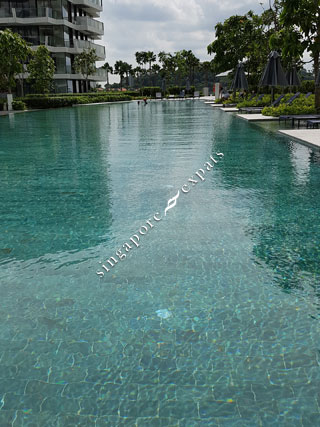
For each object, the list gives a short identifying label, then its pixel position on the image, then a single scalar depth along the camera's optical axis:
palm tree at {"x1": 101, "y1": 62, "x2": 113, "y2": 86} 127.25
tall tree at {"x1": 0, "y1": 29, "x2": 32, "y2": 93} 37.51
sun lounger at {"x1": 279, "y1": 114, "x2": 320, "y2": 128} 19.75
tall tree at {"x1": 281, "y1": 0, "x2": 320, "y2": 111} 20.92
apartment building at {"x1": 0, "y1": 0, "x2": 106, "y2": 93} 58.16
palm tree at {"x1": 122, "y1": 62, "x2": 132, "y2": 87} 123.97
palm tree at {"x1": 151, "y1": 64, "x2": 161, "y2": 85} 114.56
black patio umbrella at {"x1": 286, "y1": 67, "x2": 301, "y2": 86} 29.58
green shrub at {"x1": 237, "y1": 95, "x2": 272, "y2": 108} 32.19
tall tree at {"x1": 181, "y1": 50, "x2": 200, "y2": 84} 111.76
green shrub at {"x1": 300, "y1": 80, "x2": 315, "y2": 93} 42.76
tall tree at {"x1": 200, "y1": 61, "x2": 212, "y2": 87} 109.38
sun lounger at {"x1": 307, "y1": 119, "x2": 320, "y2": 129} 16.73
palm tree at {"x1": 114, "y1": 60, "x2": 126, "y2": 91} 123.38
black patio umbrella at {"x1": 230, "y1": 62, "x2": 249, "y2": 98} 36.44
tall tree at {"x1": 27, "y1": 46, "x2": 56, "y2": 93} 49.12
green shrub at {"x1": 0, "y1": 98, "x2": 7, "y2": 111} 40.13
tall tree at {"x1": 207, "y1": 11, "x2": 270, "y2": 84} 45.88
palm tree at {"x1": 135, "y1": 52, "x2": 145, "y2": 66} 116.68
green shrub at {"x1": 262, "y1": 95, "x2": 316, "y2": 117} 22.41
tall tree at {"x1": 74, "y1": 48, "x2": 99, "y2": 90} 63.09
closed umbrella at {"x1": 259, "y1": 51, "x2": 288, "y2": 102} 25.08
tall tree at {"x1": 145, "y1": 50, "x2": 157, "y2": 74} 115.90
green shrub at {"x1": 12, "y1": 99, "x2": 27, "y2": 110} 40.78
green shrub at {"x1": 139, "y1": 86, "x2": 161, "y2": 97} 84.94
